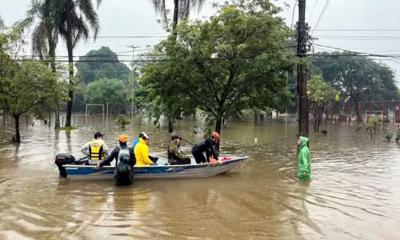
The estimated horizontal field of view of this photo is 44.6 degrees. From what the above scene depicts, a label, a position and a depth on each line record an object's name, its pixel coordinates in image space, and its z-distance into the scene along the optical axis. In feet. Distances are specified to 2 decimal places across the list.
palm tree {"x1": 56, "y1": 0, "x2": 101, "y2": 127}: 124.26
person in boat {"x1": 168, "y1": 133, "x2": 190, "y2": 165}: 48.93
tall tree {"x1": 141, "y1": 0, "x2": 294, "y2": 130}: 68.28
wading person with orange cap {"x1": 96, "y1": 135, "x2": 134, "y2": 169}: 43.62
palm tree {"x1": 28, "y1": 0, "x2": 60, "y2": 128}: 122.72
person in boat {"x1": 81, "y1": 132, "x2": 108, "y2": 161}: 47.50
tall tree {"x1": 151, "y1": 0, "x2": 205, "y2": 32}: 105.91
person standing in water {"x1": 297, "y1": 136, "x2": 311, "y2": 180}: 47.98
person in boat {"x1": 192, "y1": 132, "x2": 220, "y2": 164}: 49.39
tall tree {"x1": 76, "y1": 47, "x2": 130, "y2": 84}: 394.54
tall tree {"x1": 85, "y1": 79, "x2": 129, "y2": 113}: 276.00
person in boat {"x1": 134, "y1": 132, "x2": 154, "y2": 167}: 46.55
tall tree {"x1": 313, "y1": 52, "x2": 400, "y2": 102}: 256.32
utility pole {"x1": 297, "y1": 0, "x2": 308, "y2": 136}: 60.70
